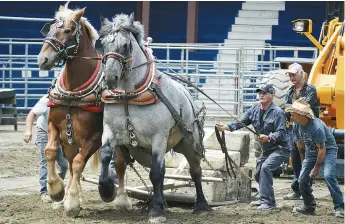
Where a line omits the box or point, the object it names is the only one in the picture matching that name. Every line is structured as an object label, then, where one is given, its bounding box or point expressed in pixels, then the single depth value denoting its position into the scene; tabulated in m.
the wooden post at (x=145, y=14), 43.53
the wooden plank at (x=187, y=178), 16.47
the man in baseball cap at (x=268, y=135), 16.20
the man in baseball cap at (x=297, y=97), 17.67
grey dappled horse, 14.38
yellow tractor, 19.47
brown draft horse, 14.95
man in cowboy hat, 15.25
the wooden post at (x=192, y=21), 43.27
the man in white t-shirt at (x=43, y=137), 16.76
